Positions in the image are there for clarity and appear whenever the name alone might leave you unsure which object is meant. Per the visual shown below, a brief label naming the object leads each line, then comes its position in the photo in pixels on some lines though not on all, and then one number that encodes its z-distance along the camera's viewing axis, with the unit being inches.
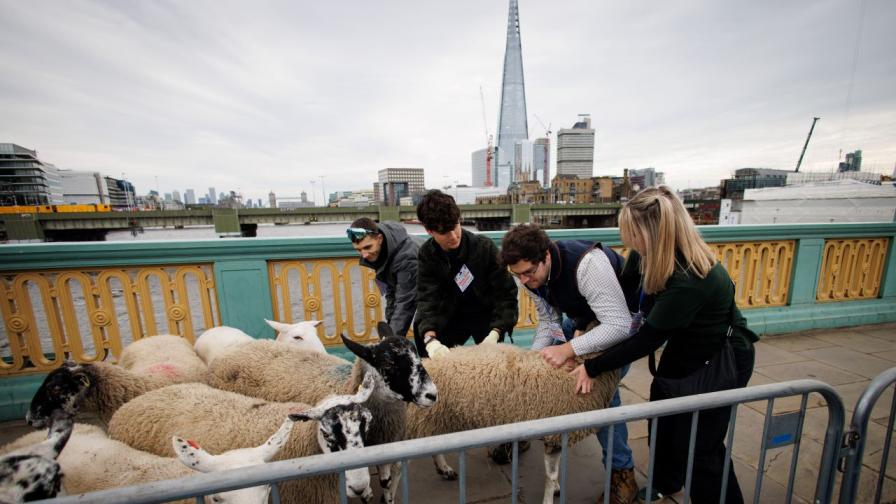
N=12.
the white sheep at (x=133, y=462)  62.9
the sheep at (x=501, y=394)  87.4
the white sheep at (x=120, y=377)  79.1
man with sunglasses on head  115.3
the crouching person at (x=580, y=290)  77.8
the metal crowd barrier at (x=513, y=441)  40.8
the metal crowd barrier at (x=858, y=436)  59.6
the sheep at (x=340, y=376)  76.7
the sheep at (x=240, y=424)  69.3
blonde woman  67.6
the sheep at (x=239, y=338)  131.7
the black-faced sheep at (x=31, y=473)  55.8
